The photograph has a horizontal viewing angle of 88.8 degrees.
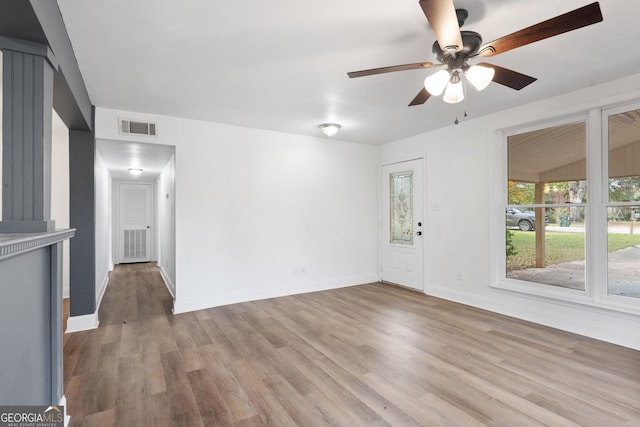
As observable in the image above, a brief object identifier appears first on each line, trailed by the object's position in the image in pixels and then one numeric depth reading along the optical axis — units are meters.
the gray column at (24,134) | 1.65
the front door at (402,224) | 5.18
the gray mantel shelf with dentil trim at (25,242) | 1.02
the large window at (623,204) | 3.08
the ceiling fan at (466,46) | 1.57
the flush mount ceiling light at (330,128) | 4.40
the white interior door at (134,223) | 8.29
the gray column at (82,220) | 3.56
